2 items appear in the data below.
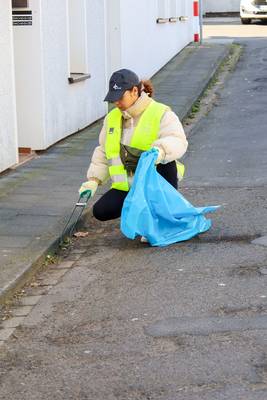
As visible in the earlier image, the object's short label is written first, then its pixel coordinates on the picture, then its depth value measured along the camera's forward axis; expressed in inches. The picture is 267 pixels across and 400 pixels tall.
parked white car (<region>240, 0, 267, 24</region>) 1330.0
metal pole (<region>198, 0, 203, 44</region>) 1054.8
